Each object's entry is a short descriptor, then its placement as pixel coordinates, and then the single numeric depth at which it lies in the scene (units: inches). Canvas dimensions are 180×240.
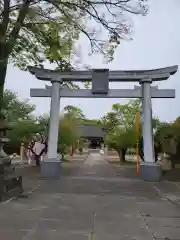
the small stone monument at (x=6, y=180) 211.1
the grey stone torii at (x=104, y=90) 408.1
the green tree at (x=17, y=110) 460.2
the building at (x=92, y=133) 1711.5
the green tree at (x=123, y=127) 714.8
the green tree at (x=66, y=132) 666.7
